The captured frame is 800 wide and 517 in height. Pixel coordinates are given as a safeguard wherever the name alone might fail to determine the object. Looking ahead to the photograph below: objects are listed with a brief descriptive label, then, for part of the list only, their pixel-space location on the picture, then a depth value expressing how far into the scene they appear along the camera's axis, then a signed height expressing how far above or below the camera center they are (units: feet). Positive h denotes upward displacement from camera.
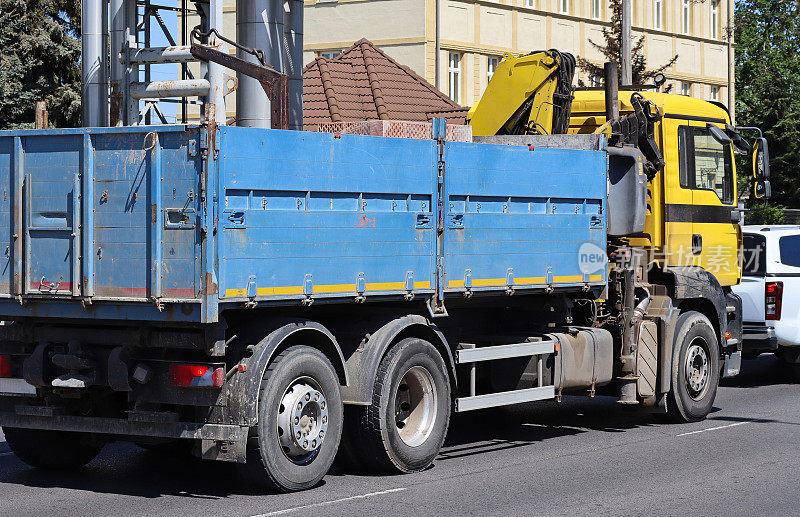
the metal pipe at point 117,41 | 64.24 +11.20
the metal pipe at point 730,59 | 164.67 +26.50
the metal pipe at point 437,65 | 130.35 +19.90
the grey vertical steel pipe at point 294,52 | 82.89 +13.69
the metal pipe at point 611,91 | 44.73 +5.97
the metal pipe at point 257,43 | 79.00 +13.52
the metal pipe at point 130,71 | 62.64 +9.52
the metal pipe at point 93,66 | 70.79 +11.02
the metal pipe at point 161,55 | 60.39 +9.96
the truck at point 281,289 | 29.19 -0.42
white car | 56.34 -1.13
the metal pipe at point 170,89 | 58.34 +8.15
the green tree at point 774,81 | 161.58 +26.18
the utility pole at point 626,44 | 74.42 +12.68
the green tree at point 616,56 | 104.55 +17.79
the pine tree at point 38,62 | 103.86 +17.34
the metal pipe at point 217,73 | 63.72 +9.66
